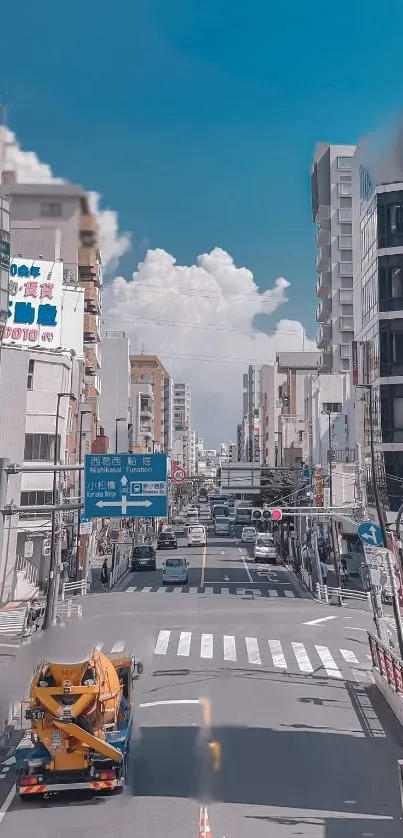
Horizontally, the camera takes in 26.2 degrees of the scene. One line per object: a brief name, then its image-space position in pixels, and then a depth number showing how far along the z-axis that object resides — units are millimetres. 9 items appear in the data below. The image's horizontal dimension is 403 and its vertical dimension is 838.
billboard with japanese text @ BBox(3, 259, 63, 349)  51594
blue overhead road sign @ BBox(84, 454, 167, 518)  21250
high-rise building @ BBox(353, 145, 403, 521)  46469
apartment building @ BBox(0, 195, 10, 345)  14176
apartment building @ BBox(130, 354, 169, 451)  151000
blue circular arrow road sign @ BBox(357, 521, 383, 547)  25594
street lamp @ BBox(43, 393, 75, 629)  28161
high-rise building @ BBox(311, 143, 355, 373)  87625
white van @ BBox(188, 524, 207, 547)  80250
